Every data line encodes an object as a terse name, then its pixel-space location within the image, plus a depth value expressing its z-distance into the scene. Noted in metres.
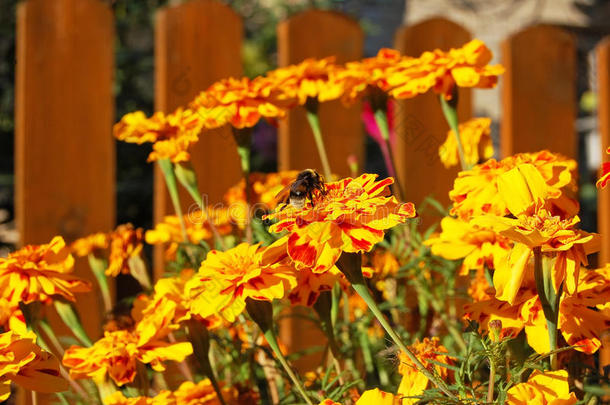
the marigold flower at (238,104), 0.92
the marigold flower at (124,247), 0.97
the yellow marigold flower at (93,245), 0.99
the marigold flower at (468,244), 0.86
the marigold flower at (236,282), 0.81
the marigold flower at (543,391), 0.79
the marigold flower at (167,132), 0.92
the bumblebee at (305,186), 0.89
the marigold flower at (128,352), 0.85
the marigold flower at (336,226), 0.79
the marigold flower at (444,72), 0.92
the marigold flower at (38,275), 0.86
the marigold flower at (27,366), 0.80
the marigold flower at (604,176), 0.80
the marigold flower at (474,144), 0.95
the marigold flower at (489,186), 0.83
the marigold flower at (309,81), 0.95
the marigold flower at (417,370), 0.82
